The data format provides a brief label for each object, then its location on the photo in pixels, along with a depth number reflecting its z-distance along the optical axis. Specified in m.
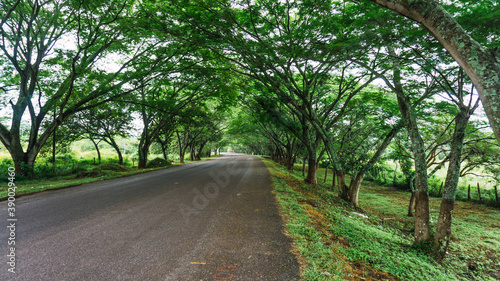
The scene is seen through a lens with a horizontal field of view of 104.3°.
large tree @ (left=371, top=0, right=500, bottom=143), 1.96
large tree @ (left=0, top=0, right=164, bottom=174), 9.35
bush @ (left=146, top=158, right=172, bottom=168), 19.64
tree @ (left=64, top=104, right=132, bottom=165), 19.08
